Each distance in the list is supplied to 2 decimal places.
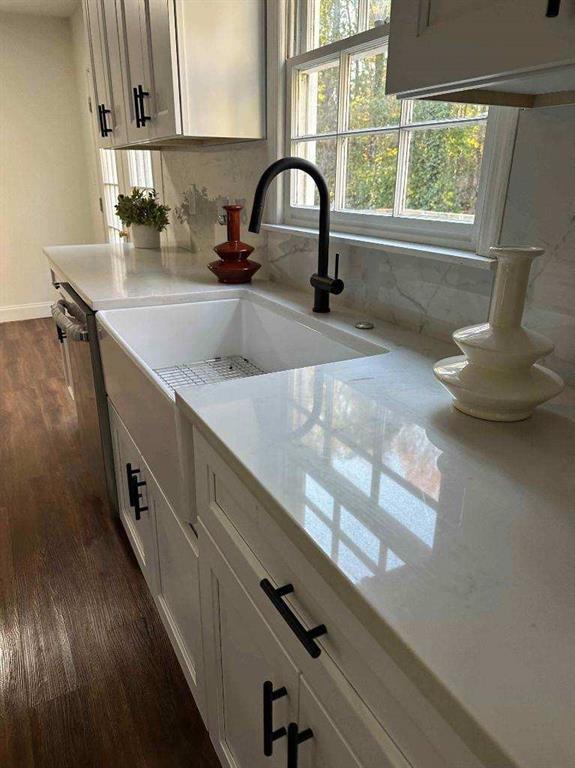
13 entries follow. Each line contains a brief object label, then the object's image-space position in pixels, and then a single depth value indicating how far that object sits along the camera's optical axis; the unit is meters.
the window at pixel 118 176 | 3.78
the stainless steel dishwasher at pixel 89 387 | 1.80
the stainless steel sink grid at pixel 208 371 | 1.62
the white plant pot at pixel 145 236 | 2.91
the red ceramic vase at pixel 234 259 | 1.94
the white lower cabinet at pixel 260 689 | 0.58
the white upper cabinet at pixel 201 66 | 1.80
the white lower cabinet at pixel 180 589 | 1.16
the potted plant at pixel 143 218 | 2.88
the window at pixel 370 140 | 1.28
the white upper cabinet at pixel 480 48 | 0.59
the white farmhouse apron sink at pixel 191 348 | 1.24
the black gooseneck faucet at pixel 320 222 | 1.31
